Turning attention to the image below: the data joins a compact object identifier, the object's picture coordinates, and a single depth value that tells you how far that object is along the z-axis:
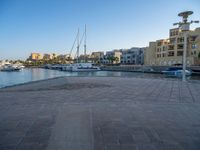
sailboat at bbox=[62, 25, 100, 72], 45.48
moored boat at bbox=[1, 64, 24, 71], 54.77
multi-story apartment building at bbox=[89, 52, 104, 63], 83.82
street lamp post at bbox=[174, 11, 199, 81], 9.21
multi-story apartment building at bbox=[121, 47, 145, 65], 70.64
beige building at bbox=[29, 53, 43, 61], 117.81
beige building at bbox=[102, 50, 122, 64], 74.54
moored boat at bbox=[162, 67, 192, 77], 28.28
